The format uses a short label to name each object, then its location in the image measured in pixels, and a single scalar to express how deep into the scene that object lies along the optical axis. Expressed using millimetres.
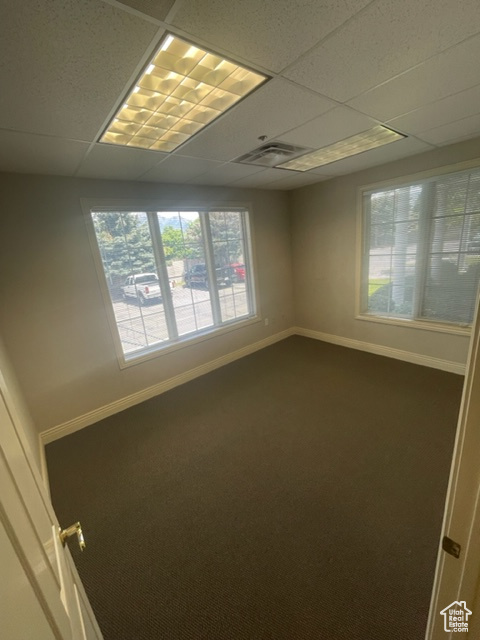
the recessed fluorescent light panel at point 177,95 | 1178
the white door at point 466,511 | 623
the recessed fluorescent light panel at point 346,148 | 2141
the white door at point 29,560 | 396
